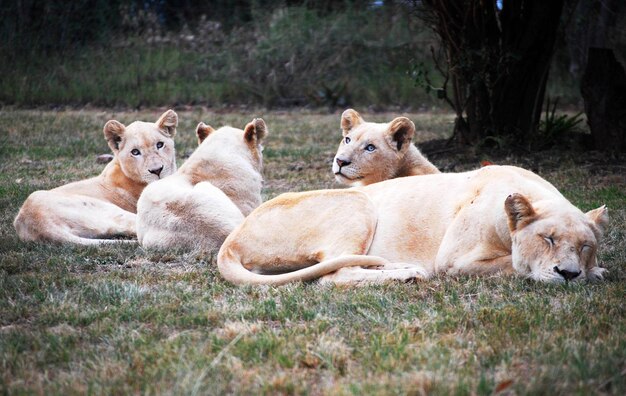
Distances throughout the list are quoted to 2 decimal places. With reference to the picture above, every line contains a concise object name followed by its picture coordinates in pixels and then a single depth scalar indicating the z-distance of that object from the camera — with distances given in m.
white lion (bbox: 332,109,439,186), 14.01
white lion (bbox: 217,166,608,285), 9.50
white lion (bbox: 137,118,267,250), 12.57
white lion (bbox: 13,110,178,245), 13.44
